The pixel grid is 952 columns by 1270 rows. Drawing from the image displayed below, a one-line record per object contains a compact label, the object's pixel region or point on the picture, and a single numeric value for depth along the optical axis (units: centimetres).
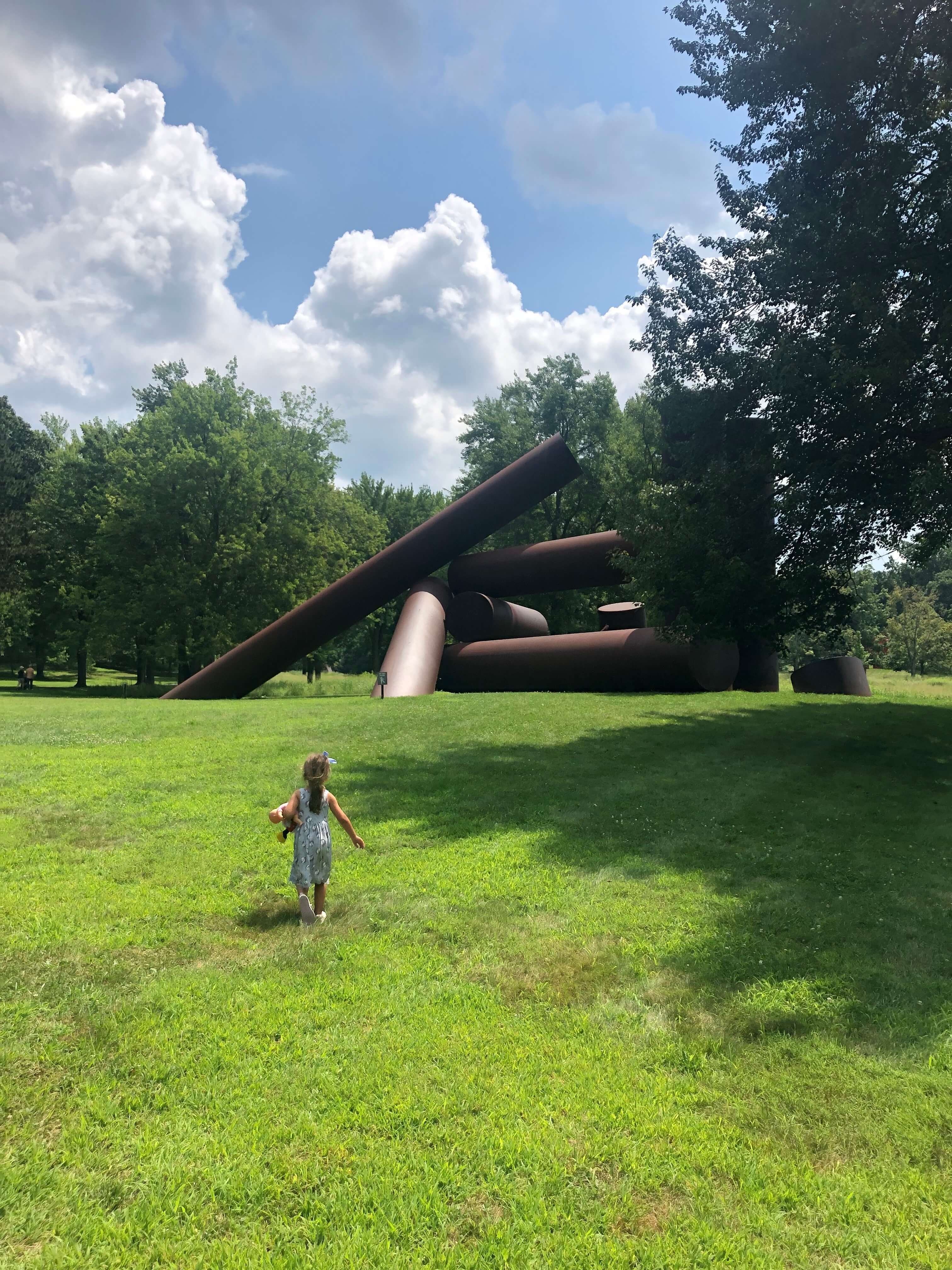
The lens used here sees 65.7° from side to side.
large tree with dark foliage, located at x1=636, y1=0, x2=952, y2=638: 1116
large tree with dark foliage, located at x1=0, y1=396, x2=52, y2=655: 3703
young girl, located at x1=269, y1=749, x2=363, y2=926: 555
